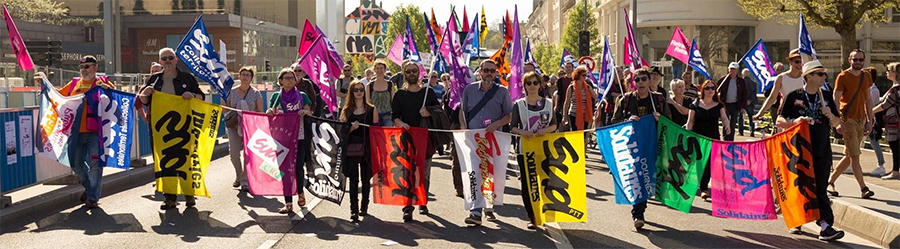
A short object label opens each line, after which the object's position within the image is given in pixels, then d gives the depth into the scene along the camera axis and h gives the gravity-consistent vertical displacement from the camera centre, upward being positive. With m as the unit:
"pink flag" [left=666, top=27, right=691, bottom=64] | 18.92 +0.93
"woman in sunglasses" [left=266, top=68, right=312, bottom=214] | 10.73 +0.01
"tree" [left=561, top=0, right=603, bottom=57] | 67.19 +4.59
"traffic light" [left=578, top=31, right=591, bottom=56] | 33.78 +1.86
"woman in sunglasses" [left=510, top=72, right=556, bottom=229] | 9.38 -0.13
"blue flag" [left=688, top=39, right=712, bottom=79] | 16.97 +0.58
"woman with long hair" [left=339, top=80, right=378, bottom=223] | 9.60 -0.41
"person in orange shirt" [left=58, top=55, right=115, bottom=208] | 10.43 -0.51
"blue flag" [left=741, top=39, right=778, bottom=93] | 15.55 +0.46
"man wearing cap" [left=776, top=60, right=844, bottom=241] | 8.54 -0.22
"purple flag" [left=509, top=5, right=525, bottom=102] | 11.45 +0.24
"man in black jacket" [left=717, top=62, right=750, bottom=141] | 16.30 +0.01
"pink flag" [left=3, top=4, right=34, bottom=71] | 11.05 +0.58
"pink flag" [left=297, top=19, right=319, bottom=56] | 15.88 +0.99
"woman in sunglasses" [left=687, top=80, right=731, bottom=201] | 11.12 -0.23
